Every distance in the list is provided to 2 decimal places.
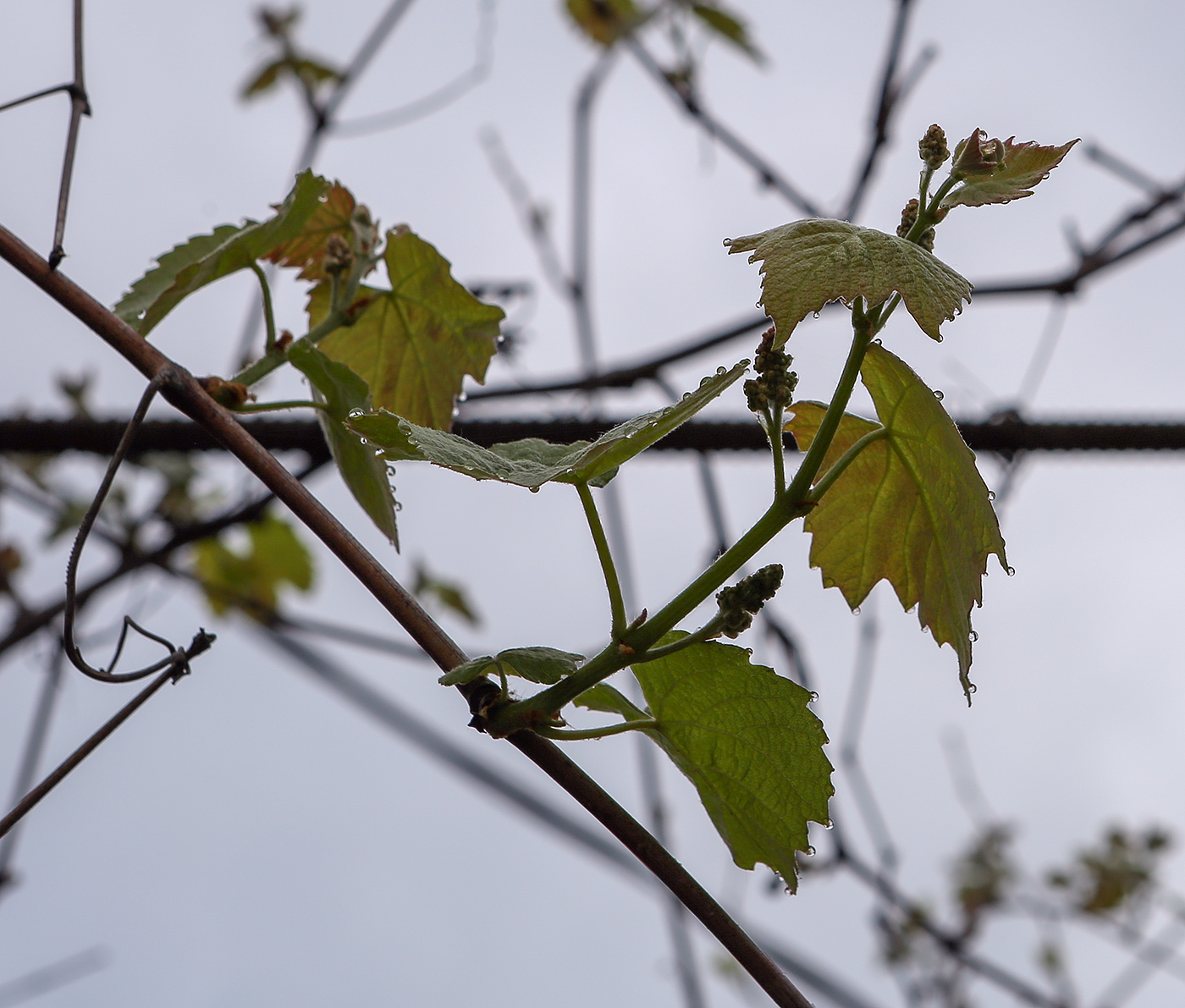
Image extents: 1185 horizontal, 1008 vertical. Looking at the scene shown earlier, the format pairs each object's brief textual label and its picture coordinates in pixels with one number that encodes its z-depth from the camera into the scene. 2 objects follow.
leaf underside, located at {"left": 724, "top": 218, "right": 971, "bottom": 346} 1.10
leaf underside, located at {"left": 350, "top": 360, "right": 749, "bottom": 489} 1.10
